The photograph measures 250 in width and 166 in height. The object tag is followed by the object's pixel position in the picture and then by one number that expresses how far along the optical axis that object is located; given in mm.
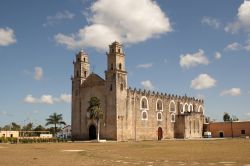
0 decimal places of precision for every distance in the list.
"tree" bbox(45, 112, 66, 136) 79500
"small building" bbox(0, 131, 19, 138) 68875
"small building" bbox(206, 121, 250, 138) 82812
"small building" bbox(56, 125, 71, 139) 118100
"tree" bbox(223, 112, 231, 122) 120725
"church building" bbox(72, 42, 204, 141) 62562
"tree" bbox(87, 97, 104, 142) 60719
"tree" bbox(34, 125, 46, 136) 95750
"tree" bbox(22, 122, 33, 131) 97125
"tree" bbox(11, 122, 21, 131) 101344
